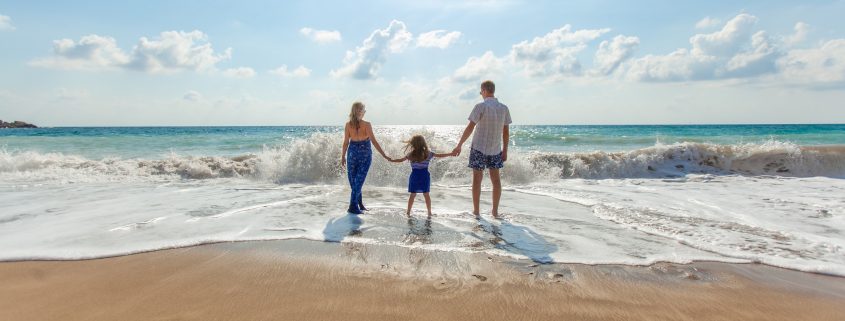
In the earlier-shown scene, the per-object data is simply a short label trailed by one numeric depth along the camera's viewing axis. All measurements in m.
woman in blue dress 6.23
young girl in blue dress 6.01
